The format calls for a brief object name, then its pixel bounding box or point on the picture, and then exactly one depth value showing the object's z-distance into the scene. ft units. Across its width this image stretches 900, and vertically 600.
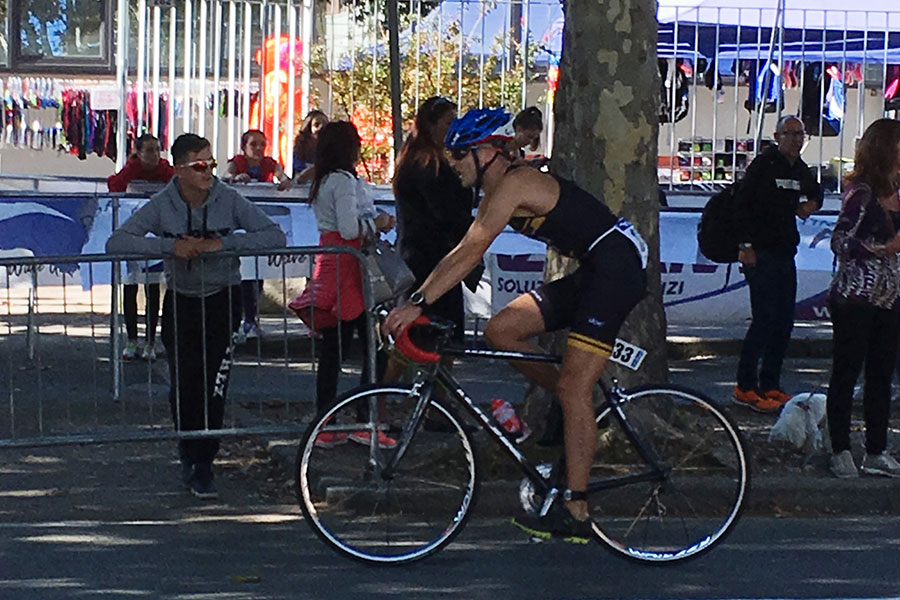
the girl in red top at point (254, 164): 48.14
